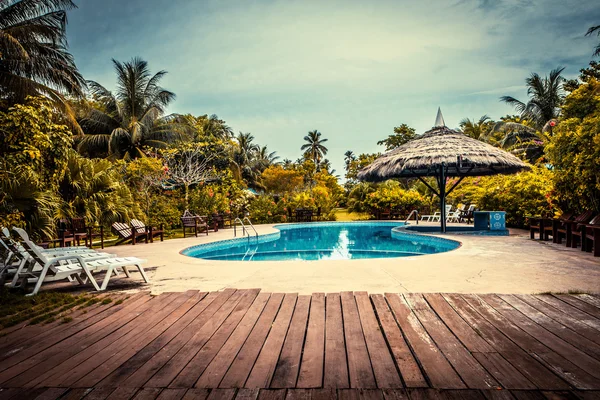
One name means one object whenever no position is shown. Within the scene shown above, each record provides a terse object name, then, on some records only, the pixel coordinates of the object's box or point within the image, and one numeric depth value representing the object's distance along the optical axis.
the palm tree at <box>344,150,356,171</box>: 62.12
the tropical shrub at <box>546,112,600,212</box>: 7.48
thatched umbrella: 11.54
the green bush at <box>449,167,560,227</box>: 11.88
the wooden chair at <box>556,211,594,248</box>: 7.53
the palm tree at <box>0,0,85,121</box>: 10.90
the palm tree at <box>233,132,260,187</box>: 33.68
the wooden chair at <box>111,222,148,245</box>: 10.34
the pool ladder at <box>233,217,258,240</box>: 13.06
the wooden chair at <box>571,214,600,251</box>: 6.84
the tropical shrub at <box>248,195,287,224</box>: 19.23
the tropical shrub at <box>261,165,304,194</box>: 29.70
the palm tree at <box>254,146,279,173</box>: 40.08
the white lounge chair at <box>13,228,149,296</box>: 4.55
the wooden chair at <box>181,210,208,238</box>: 12.68
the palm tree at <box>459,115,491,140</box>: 32.34
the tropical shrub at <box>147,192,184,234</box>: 14.05
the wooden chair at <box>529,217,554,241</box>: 9.22
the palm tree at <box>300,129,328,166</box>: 51.03
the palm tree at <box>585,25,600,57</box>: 17.88
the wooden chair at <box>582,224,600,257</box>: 6.55
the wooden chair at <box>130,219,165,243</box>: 10.86
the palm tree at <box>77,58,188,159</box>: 20.37
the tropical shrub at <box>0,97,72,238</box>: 6.18
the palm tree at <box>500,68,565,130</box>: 26.55
